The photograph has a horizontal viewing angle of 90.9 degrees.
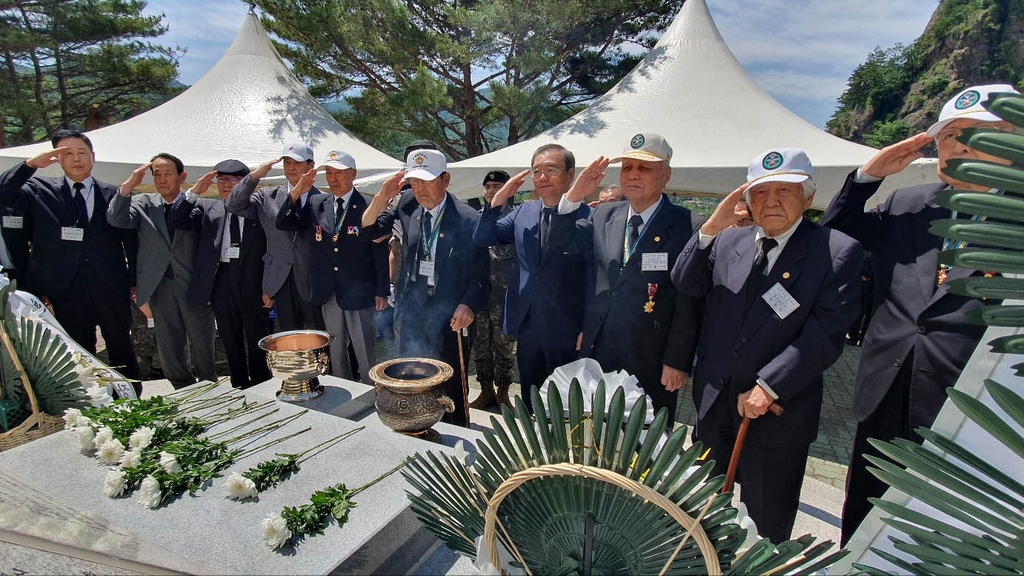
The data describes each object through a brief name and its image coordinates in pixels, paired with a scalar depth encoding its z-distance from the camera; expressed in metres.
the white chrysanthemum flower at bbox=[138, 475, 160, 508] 1.72
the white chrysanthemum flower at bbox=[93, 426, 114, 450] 2.05
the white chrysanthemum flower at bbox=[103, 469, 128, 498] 1.76
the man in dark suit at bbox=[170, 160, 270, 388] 4.58
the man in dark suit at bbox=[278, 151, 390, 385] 4.26
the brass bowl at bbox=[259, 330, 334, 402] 2.80
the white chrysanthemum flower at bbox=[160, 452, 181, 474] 1.84
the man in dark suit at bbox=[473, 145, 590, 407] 3.35
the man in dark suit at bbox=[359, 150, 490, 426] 3.76
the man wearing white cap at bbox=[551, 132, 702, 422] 2.82
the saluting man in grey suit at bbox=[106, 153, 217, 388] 4.47
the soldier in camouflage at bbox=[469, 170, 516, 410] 5.16
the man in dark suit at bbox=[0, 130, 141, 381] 4.29
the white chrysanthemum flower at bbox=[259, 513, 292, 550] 1.51
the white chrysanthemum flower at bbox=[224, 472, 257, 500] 1.76
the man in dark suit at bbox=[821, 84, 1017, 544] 2.10
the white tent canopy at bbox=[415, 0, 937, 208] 5.98
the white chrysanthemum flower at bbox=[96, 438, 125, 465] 1.97
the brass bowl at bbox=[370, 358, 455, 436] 2.40
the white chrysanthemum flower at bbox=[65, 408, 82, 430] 2.19
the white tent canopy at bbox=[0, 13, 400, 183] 7.18
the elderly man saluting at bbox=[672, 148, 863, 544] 2.19
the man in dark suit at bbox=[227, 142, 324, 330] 4.34
